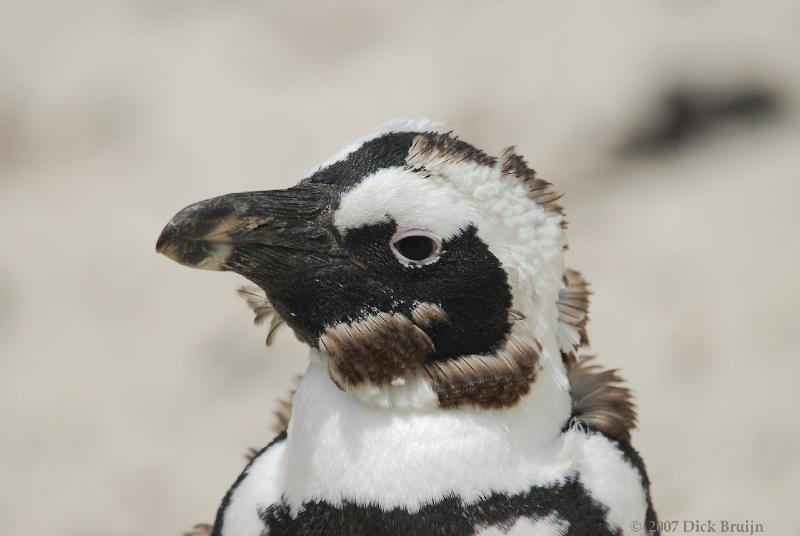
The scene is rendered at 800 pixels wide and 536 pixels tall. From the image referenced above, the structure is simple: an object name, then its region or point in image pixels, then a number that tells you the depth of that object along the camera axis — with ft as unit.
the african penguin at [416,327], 13.25
